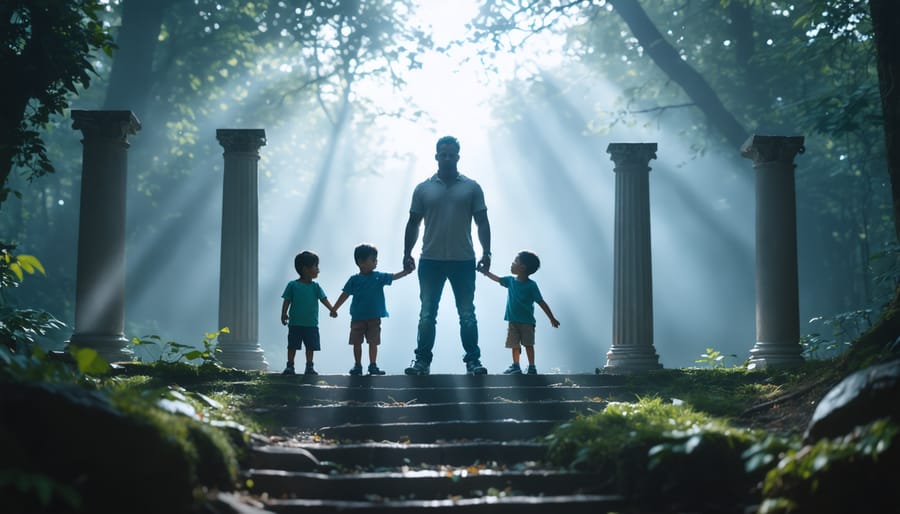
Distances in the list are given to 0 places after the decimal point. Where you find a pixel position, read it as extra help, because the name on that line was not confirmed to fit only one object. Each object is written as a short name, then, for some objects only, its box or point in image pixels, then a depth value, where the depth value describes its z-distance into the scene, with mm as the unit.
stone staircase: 6172
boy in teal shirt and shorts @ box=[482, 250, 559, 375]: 10422
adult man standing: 9922
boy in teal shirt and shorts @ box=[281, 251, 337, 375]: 10164
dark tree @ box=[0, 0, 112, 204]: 9734
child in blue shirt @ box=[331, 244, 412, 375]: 10172
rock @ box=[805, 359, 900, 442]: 5449
